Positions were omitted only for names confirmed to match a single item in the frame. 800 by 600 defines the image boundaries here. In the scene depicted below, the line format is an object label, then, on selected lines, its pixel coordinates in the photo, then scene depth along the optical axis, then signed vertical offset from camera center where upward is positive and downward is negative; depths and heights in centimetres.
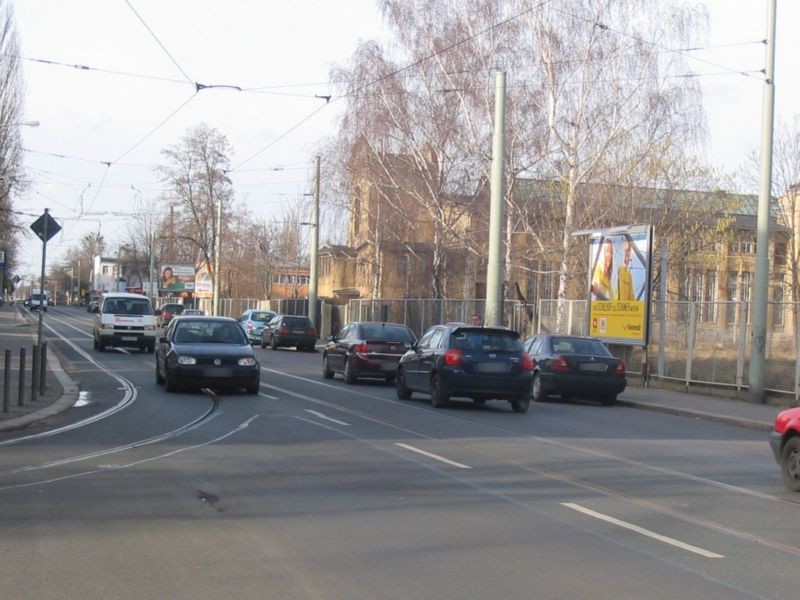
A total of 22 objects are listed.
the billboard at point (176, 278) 8669 +181
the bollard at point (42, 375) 1856 -151
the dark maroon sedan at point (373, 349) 2427 -99
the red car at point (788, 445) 1051 -125
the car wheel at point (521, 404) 1892 -169
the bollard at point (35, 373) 1799 -145
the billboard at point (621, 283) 2639 +95
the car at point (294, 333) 4541 -127
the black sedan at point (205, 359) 1931 -113
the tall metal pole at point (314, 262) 4582 +205
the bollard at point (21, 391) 1636 -161
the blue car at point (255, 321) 5172 -97
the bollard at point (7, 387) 1533 -145
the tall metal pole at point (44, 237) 1930 +106
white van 3556 -90
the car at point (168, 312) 5791 -79
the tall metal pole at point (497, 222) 2670 +243
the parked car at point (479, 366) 1852 -99
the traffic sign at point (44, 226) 1950 +130
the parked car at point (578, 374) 2194 -123
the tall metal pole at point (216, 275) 6331 +164
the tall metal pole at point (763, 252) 2166 +158
